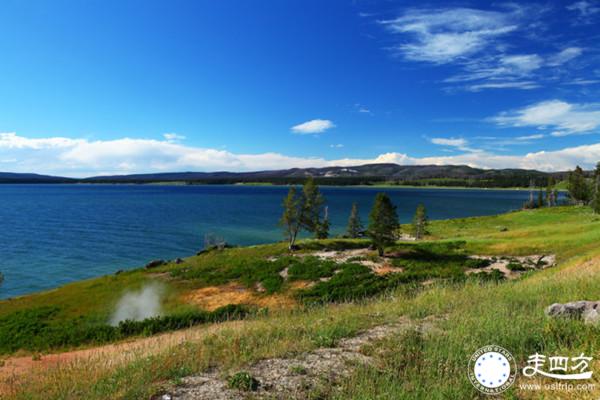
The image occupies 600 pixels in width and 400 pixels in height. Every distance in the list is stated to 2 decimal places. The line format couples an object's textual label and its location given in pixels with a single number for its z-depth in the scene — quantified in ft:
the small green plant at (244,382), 20.21
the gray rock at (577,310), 24.52
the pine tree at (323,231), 223.30
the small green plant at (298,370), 22.07
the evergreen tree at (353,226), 232.32
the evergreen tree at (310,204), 180.24
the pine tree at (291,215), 175.83
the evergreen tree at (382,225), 134.10
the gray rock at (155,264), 154.10
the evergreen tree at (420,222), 221.40
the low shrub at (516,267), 98.81
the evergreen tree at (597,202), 239.23
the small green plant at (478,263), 110.73
